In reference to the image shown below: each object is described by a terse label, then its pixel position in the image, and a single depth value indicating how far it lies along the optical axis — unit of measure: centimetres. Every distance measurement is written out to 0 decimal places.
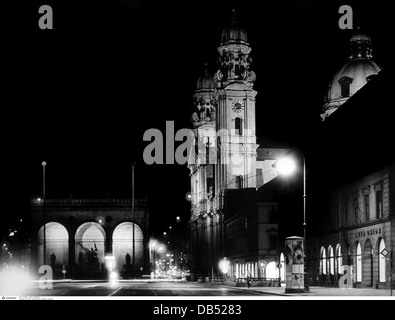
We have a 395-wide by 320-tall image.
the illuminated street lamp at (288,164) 4445
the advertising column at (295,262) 4700
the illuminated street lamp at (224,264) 10410
